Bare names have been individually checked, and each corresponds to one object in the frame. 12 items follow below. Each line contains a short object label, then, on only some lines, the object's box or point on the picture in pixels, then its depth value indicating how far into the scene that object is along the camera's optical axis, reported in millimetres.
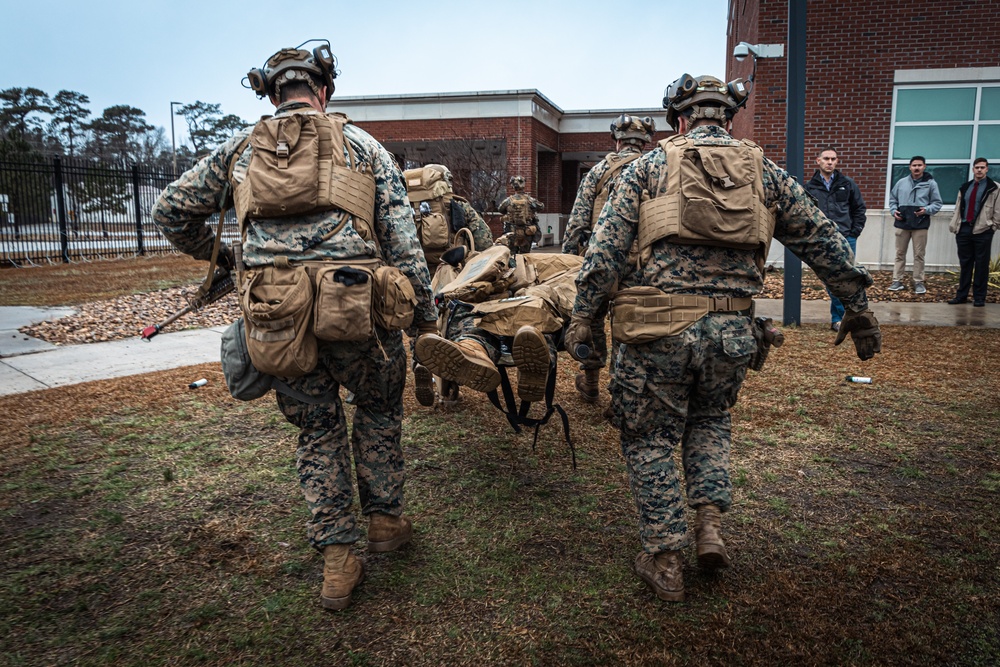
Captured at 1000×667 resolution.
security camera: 9836
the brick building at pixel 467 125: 22078
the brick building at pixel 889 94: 13039
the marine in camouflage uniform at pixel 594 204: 5426
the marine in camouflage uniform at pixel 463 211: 6004
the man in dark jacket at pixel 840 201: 8082
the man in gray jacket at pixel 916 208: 10625
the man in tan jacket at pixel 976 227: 9391
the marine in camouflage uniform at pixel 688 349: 2846
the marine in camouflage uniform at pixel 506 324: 3357
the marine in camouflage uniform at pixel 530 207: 11273
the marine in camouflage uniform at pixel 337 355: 2764
